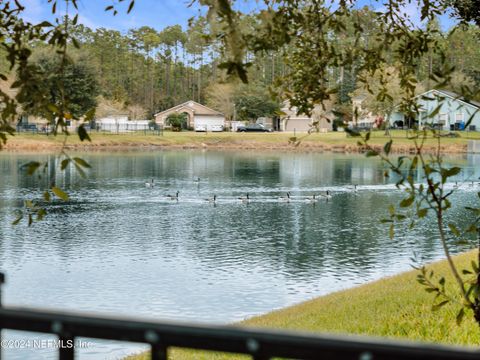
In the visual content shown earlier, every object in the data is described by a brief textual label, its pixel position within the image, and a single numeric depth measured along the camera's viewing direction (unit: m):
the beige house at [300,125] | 117.05
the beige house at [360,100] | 107.85
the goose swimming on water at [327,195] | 44.31
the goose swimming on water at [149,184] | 49.84
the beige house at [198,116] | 120.44
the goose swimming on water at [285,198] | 43.16
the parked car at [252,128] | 113.19
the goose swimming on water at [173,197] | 43.34
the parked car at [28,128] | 99.46
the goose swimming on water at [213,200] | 42.01
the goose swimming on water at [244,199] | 42.28
